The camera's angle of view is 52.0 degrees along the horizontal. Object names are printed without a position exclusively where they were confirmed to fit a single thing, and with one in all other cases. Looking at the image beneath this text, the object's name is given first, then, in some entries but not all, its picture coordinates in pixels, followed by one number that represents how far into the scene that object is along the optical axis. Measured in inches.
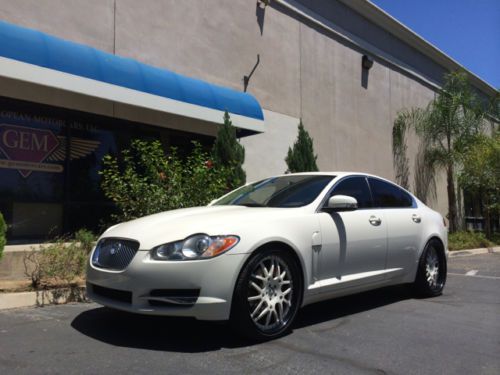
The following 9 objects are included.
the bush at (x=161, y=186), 304.8
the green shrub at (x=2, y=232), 238.1
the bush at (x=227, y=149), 430.0
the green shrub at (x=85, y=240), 290.8
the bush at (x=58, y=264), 259.6
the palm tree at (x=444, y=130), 784.9
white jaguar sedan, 161.3
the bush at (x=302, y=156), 544.1
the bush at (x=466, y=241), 625.5
